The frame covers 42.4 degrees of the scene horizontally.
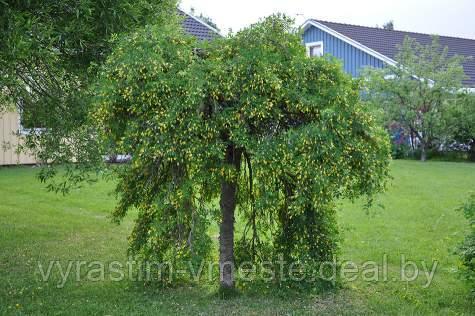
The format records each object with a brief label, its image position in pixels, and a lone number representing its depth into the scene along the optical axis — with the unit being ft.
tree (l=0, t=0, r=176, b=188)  18.70
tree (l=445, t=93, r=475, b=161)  69.82
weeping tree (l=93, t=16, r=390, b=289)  17.02
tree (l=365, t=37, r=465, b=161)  70.49
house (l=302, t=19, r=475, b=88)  82.17
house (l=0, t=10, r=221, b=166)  62.13
